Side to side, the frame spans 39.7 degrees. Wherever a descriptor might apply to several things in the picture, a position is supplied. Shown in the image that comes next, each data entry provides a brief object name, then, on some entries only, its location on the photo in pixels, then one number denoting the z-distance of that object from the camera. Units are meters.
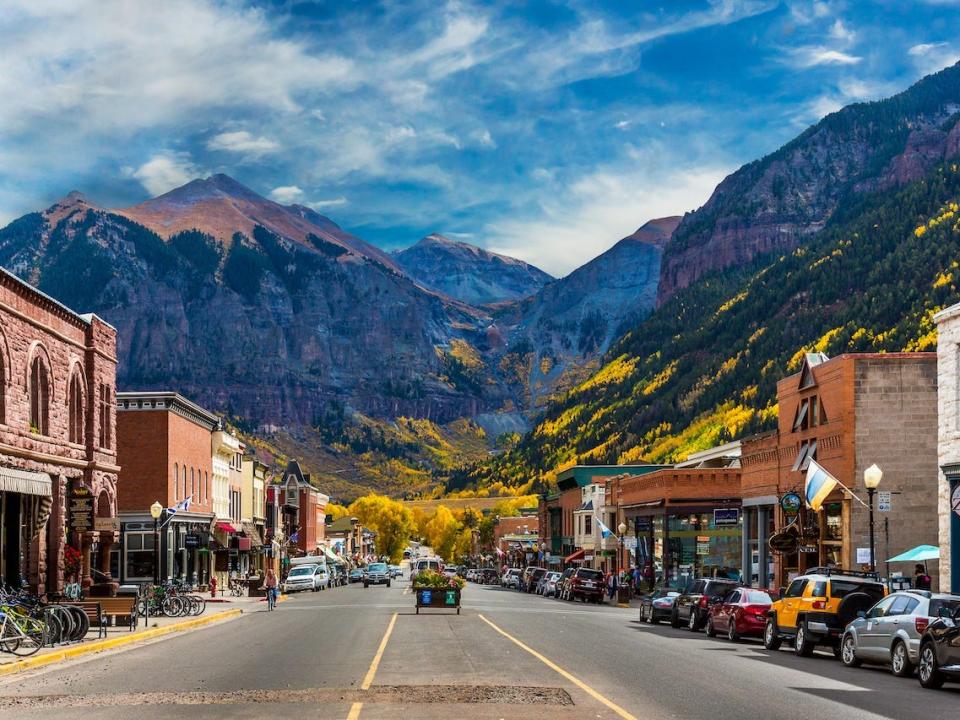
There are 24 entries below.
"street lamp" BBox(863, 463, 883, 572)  35.25
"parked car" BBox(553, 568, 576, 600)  76.25
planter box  49.38
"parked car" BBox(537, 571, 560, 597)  83.19
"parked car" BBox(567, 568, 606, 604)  72.75
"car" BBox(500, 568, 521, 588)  113.43
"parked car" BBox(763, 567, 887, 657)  31.97
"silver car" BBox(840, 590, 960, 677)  25.83
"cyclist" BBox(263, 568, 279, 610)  59.00
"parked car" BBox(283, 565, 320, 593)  89.56
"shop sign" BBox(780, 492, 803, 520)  53.00
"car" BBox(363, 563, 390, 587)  105.58
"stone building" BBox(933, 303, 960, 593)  41.66
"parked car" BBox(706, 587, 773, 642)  37.59
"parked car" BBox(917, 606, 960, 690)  23.23
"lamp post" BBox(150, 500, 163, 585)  46.98
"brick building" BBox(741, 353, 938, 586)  51.91
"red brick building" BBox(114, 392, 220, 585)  70.50
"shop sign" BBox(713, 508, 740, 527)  69.56
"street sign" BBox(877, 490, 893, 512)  38.22
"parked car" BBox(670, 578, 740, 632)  42.44
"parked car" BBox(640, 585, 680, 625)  46.94
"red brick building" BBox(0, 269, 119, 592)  41.00
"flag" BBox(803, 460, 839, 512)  46.62
